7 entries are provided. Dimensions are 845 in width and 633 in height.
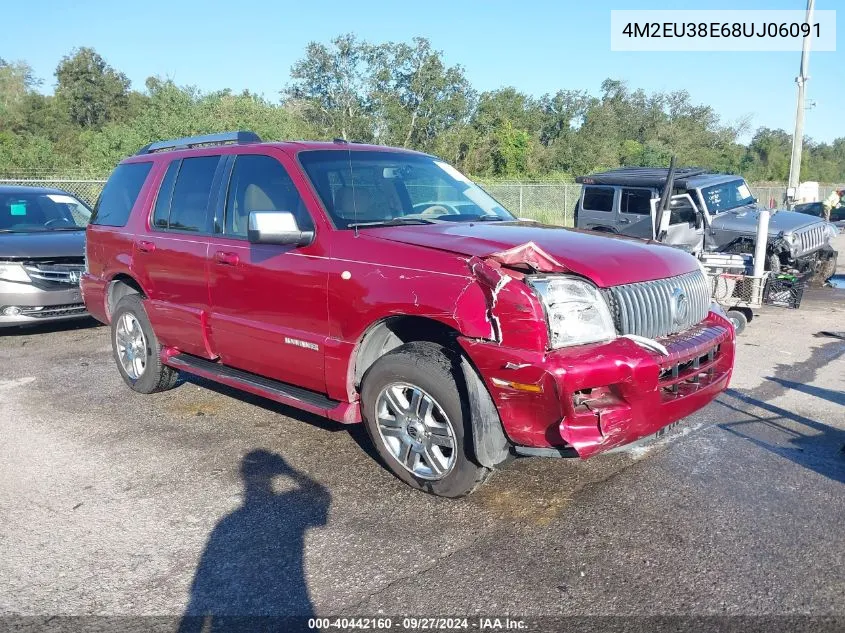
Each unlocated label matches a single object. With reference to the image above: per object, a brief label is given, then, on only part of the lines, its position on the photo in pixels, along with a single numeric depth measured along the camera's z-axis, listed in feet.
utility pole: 66.67
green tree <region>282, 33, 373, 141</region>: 138.10
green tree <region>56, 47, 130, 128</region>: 163.12
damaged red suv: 11.22
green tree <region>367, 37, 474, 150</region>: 137.28
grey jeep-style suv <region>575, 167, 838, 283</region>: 36.83
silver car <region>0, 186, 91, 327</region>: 26.78
